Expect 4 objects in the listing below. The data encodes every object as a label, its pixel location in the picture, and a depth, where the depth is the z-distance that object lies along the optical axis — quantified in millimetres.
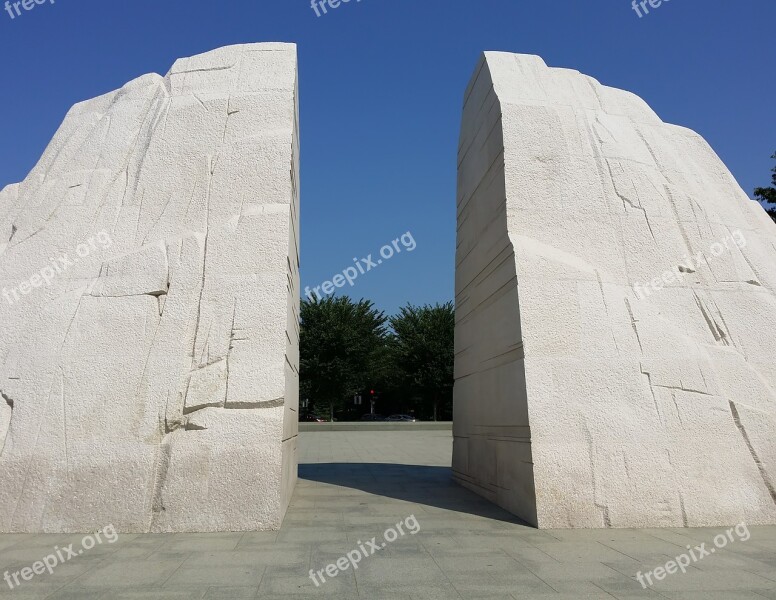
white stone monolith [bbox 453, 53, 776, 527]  6465
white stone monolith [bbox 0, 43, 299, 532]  6184
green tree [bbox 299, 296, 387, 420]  32531
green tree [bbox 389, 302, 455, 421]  33375
